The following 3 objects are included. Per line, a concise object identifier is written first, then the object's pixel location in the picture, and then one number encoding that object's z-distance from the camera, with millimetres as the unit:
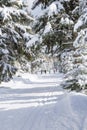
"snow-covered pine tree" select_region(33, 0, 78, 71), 13484
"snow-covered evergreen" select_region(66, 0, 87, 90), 14365
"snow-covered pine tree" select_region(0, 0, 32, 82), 18922
